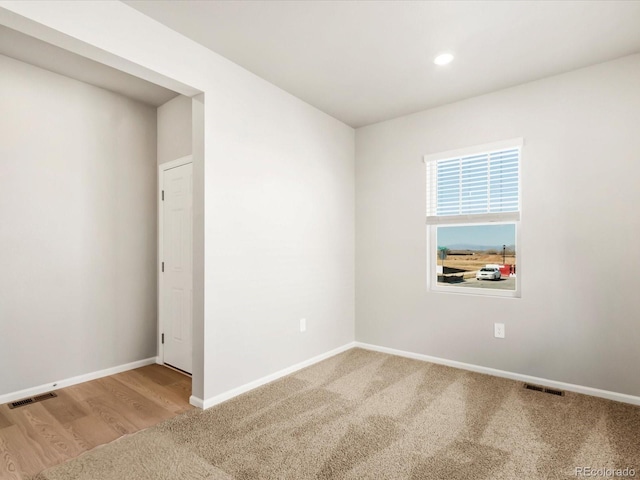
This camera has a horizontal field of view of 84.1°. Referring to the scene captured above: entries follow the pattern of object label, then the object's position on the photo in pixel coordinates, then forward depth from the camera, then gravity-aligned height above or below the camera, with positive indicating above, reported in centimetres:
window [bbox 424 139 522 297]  325 +20
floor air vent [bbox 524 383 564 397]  284 -122
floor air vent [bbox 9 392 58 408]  267 -123
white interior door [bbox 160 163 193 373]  341 -27
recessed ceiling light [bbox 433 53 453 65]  266 +139
